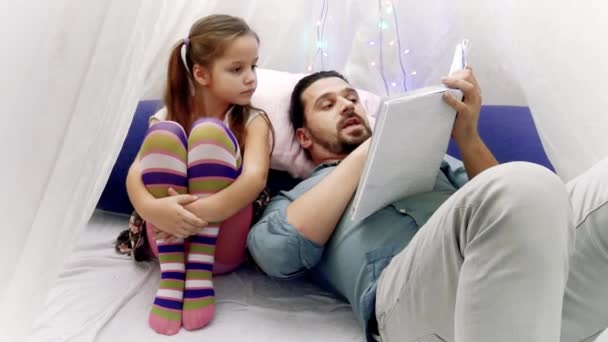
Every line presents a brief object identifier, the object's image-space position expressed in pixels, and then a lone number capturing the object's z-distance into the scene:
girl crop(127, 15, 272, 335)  0.98
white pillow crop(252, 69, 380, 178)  1.28
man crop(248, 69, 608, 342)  0.62
